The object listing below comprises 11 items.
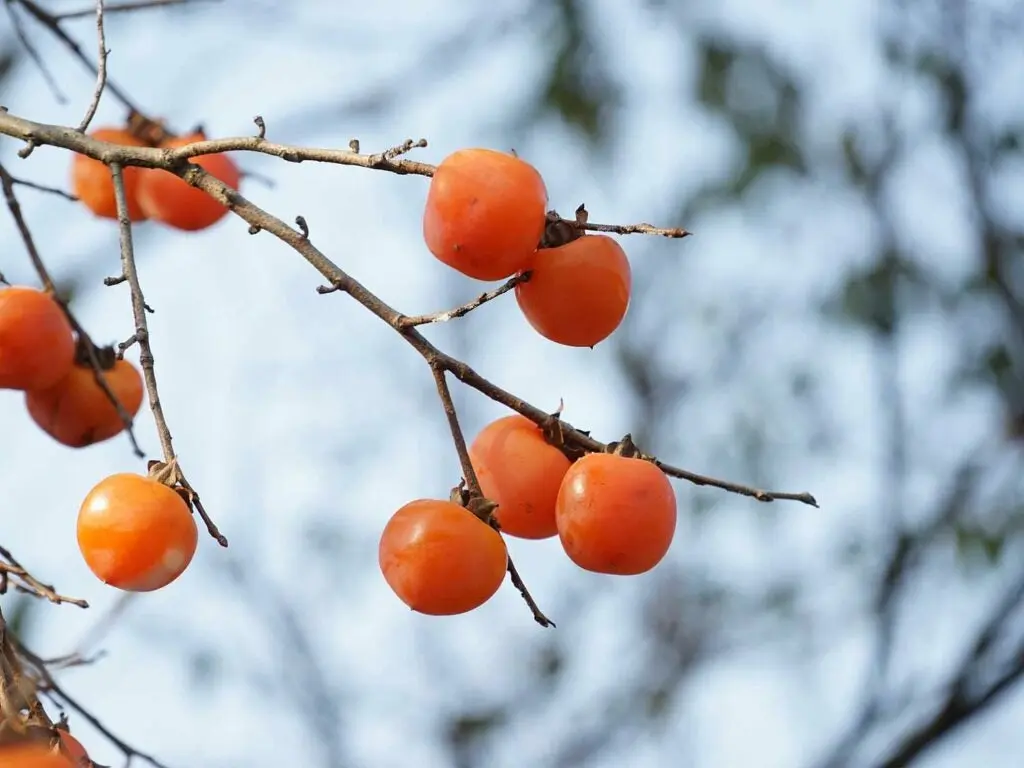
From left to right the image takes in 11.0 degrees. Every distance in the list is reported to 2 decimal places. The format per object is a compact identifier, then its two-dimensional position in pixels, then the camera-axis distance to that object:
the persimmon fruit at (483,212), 2.32
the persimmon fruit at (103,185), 2.71
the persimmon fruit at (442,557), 2.33
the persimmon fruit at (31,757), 2.21
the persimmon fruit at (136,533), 2.31
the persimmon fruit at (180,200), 2.67
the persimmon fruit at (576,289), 2.36
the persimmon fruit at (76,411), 2.57
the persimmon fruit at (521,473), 2.39
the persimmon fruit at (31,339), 2.50
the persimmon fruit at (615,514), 2.34
